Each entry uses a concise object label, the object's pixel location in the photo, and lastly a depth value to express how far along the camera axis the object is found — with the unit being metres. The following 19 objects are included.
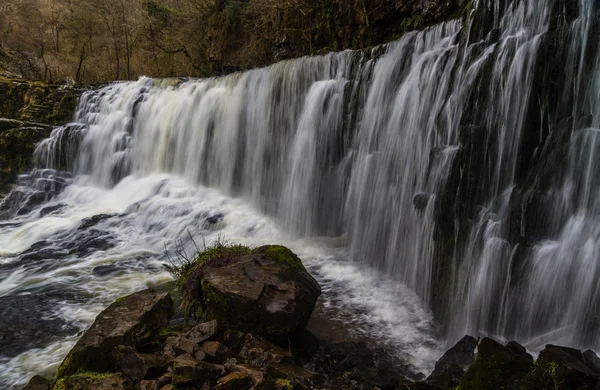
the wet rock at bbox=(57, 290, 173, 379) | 3.49
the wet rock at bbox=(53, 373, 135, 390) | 3.17
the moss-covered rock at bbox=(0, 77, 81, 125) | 16.77
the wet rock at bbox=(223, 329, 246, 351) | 3.86
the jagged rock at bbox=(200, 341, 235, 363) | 3.61
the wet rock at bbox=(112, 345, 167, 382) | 3.35
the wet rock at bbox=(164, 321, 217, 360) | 3.70
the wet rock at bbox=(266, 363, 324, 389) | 3.36
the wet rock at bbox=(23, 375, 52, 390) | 3.50
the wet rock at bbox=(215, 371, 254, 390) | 3.16
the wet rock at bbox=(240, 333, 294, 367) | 3.67
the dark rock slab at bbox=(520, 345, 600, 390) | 2.53
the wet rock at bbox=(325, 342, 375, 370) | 3.91
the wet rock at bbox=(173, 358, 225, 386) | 3.22
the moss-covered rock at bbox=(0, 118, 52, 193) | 14.78
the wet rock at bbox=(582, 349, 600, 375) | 2.79
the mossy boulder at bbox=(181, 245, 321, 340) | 4.09
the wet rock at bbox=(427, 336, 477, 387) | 3.14
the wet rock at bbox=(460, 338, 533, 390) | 2.67
